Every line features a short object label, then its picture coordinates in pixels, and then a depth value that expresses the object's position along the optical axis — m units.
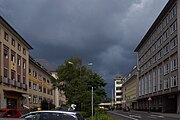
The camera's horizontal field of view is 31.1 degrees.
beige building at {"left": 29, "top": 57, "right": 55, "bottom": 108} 65.50
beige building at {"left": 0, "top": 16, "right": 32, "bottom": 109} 42.91
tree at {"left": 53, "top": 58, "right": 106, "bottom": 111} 41.38
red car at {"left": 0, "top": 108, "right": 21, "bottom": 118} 21.28
